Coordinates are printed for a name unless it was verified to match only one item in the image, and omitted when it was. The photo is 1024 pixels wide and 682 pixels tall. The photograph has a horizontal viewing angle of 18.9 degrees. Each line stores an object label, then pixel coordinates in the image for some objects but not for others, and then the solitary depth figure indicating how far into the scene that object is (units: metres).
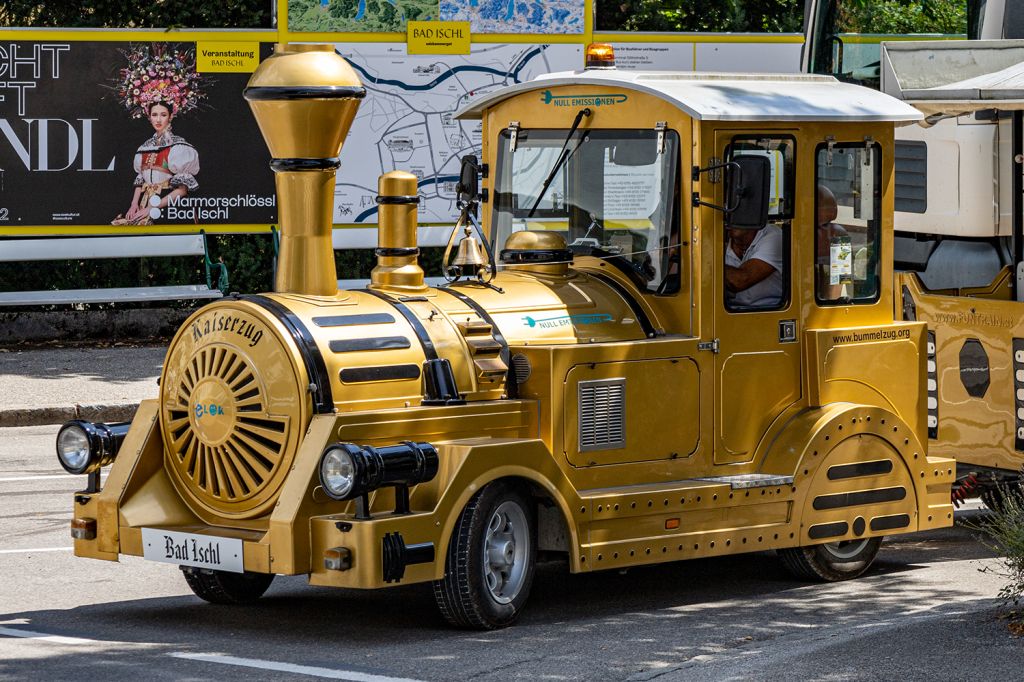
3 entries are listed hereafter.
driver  15.15
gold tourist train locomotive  13.21
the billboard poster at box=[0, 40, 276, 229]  29.66
